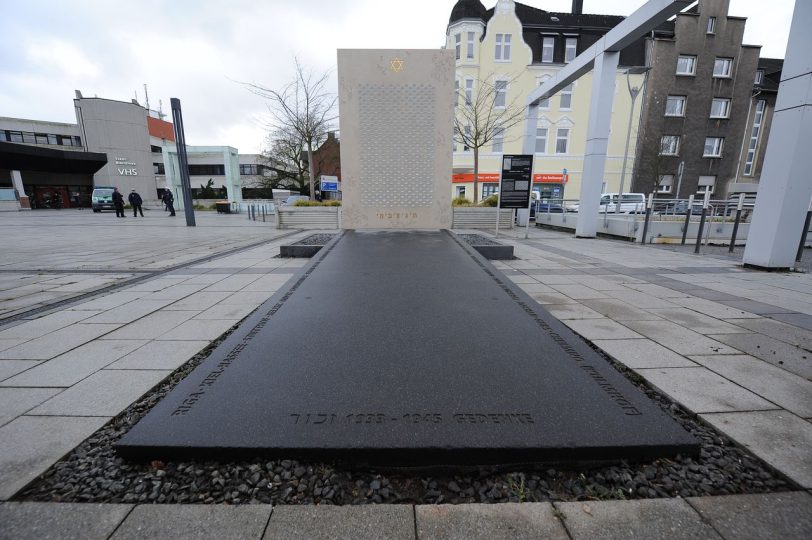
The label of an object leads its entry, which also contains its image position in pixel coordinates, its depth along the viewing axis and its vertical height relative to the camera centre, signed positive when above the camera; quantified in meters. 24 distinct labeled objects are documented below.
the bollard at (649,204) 9.60 -0.07
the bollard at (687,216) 9.56 -0.38
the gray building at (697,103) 26.00 +7.41
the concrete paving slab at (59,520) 1.20 -1.14
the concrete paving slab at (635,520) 1.23 -1.14
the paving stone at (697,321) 3.31 -1.17
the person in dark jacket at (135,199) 21.63 -0.38
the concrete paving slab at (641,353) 2.60 -1.17
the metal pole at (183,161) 13.70 +1.34
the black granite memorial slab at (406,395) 1.56 -1.06
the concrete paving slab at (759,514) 1.23 -1.13
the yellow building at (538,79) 26.42 +9.05
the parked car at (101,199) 27.59 -0.48
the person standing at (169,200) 22.43 -0.39
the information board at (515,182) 10.28 +0.51
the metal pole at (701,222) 8.16 -0.46
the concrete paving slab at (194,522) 1.21 -1.14
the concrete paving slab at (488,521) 1.22 -1.14
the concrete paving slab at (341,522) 1.22 -1.14
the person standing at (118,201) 21.50 -0.48
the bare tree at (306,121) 18.20 +3.94
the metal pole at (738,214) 8.41 -0.27
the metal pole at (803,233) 6.71 -0.55
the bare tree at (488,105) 24.36 +6.86
